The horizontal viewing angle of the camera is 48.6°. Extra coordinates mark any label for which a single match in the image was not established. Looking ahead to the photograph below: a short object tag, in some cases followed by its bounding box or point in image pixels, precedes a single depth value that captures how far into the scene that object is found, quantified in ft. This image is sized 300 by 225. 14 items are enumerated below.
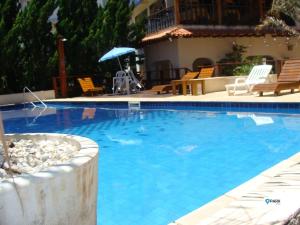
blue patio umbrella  46.08
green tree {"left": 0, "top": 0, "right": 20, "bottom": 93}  47.95
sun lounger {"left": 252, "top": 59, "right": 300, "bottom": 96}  31.89
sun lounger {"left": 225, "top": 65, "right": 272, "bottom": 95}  35.47
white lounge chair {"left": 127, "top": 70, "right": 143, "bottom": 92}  49.97
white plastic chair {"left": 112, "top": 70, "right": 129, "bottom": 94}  49.07
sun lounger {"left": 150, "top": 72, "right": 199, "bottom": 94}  43.36
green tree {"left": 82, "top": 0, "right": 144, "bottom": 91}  51.75
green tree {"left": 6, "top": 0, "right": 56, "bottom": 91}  49.54
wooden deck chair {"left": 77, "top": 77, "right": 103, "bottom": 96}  50.24
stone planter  6.90
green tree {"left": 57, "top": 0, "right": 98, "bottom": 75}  52.54
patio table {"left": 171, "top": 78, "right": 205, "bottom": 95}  39.72
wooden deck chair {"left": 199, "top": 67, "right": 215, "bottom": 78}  44.84
